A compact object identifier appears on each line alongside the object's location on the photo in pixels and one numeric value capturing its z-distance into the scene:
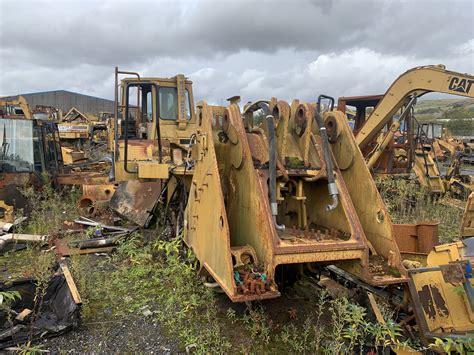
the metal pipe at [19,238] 5.71
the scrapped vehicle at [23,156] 7.87
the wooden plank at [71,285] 3.38
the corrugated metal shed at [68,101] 43.00
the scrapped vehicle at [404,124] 6.29
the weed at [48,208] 6.61
